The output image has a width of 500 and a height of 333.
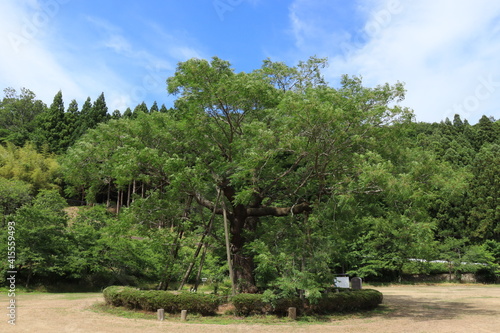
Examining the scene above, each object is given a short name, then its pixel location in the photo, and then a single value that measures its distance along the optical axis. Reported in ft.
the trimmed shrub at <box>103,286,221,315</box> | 36.76
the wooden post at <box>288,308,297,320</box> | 36.52
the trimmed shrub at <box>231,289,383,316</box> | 36.81
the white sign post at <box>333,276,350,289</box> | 61.44
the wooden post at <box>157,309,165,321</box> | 34.90
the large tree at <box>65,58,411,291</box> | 36.27
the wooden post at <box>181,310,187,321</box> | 35.06
